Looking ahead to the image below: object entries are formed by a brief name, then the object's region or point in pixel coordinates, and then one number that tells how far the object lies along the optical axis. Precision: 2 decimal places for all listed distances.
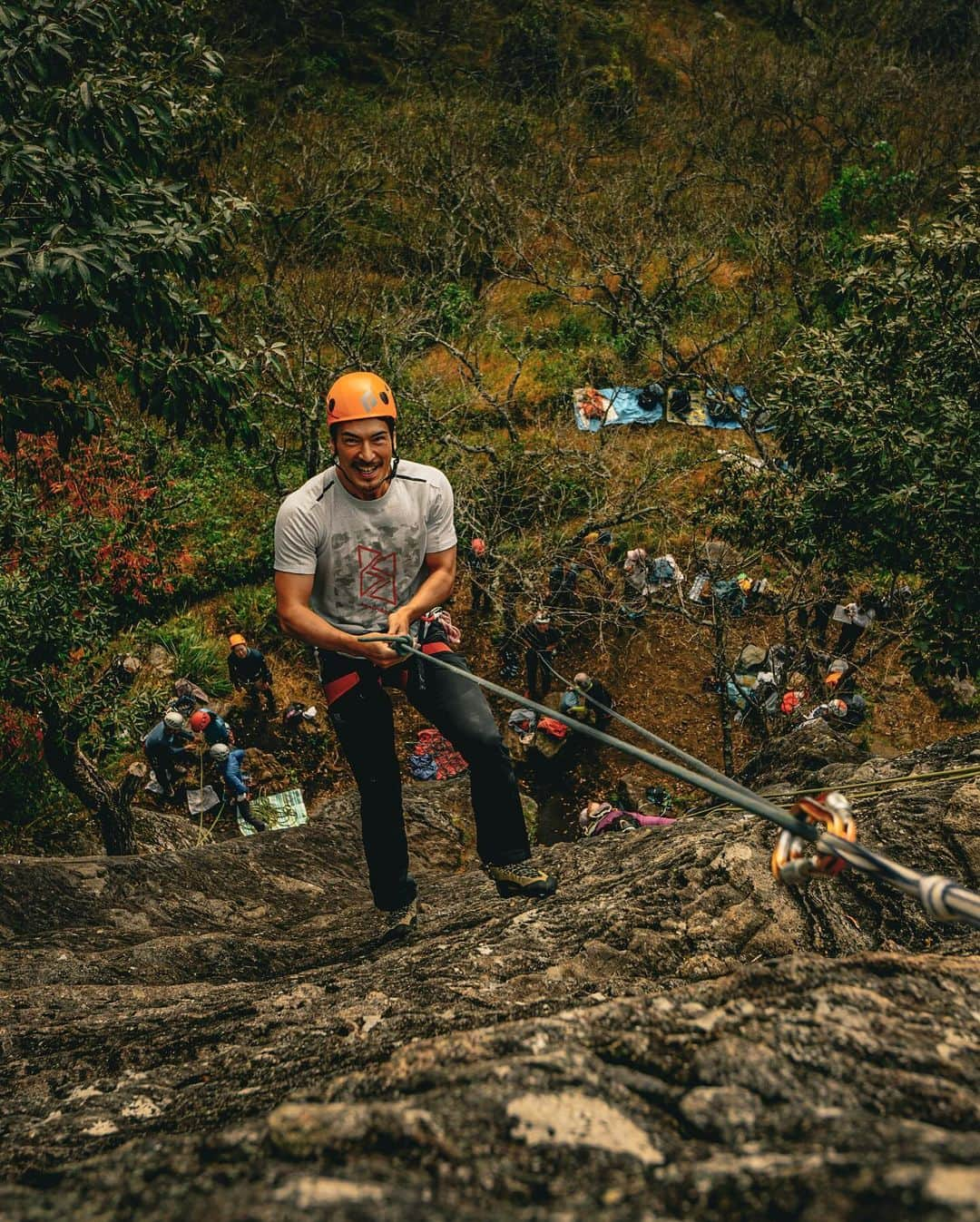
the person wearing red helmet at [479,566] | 13.74
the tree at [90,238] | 3.77
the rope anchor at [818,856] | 2.13
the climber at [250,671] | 13.18
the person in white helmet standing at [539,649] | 13.23
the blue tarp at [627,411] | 17.41
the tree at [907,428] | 5.75
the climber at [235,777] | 11.45
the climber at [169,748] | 11.39
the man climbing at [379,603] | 3.65
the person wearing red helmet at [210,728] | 11.66
